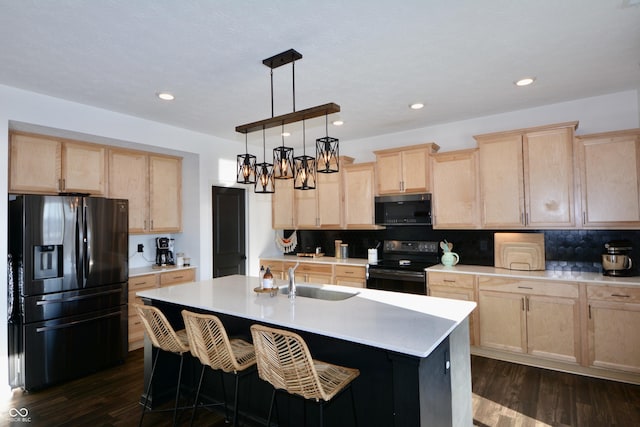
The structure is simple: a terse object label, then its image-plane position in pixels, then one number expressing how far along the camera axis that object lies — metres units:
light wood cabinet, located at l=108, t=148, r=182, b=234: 4.12
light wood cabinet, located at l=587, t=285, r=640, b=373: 2.93
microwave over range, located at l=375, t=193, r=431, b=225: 4.37
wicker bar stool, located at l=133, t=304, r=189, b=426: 2.30
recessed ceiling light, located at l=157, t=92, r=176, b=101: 3.17
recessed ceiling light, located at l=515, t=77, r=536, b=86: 2.96
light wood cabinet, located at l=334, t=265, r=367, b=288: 4.47
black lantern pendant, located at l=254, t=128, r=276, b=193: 2.81
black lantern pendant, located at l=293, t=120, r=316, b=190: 2.69
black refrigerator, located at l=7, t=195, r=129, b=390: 3.03
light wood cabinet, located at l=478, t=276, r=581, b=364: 3.19
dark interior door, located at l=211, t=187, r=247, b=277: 5.02
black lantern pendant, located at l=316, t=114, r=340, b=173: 2.51
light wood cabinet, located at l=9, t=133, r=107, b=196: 3.25
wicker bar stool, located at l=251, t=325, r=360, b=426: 1.65
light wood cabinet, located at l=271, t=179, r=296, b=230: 5.51
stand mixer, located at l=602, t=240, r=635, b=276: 3.20
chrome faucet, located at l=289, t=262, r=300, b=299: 2.58
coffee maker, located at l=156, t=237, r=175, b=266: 4.66
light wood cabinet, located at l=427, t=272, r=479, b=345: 3.67
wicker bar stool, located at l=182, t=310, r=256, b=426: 2.01
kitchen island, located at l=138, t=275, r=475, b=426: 1.62
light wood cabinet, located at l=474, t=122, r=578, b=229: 3.40
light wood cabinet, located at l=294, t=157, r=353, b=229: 5.01
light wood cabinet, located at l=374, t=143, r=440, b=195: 4.21
